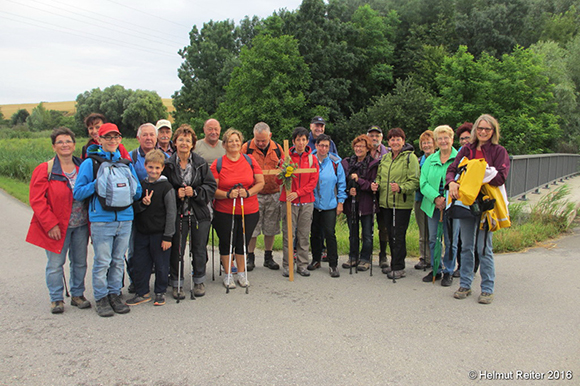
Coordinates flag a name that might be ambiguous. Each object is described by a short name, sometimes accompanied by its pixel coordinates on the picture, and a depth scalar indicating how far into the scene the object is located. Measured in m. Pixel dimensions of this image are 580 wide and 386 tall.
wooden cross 6.35
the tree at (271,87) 40.56
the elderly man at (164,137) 6.41
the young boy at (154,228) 5.35
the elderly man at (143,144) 5.73
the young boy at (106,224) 4.99
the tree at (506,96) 31.78
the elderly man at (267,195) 6.96
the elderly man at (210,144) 6.89
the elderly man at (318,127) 7.53
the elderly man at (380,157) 6.93
